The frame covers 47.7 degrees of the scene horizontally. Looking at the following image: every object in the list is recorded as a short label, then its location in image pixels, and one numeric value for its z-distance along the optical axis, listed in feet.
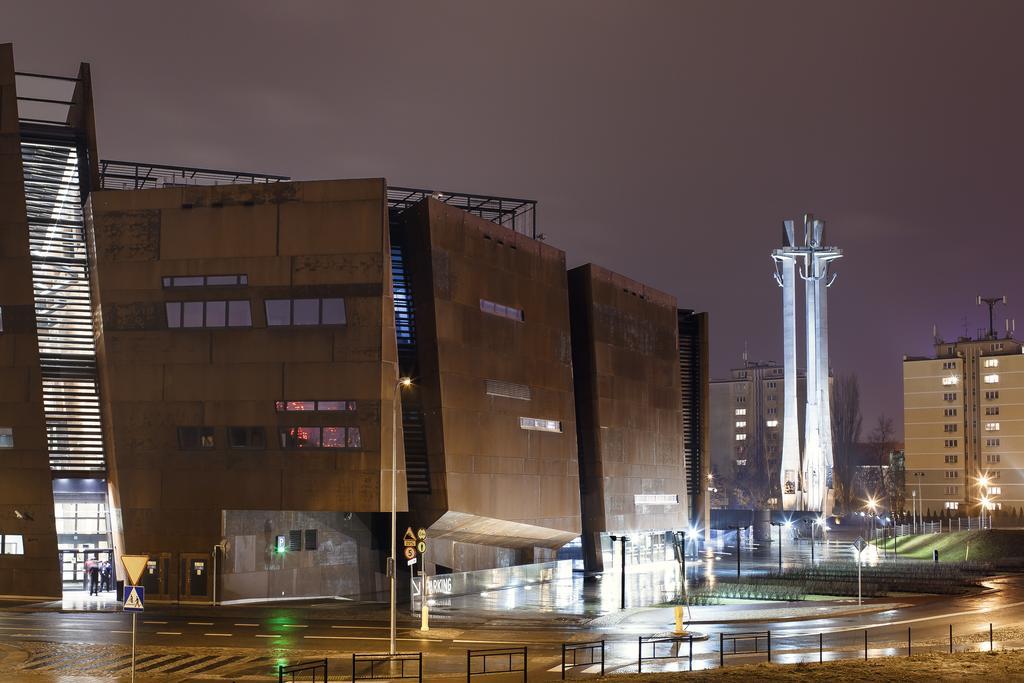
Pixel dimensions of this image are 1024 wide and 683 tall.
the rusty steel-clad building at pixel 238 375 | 174.40
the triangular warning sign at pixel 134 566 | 79.15
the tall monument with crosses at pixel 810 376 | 486.79
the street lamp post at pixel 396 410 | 142.86
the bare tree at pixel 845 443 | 605.73
